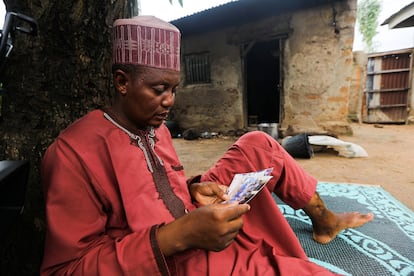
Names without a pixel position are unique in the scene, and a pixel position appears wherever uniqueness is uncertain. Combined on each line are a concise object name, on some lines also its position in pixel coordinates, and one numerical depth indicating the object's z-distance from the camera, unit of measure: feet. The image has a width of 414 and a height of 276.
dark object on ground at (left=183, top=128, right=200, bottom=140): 26.68
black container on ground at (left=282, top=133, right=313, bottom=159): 15.90
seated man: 2.56
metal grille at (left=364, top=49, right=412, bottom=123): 31.91
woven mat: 5.19
